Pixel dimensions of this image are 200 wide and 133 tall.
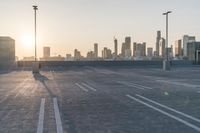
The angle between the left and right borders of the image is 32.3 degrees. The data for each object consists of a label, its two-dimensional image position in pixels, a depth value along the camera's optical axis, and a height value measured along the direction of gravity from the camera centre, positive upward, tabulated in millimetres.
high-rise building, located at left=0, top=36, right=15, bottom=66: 73875 +1800
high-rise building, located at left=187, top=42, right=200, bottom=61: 96419 +2326
